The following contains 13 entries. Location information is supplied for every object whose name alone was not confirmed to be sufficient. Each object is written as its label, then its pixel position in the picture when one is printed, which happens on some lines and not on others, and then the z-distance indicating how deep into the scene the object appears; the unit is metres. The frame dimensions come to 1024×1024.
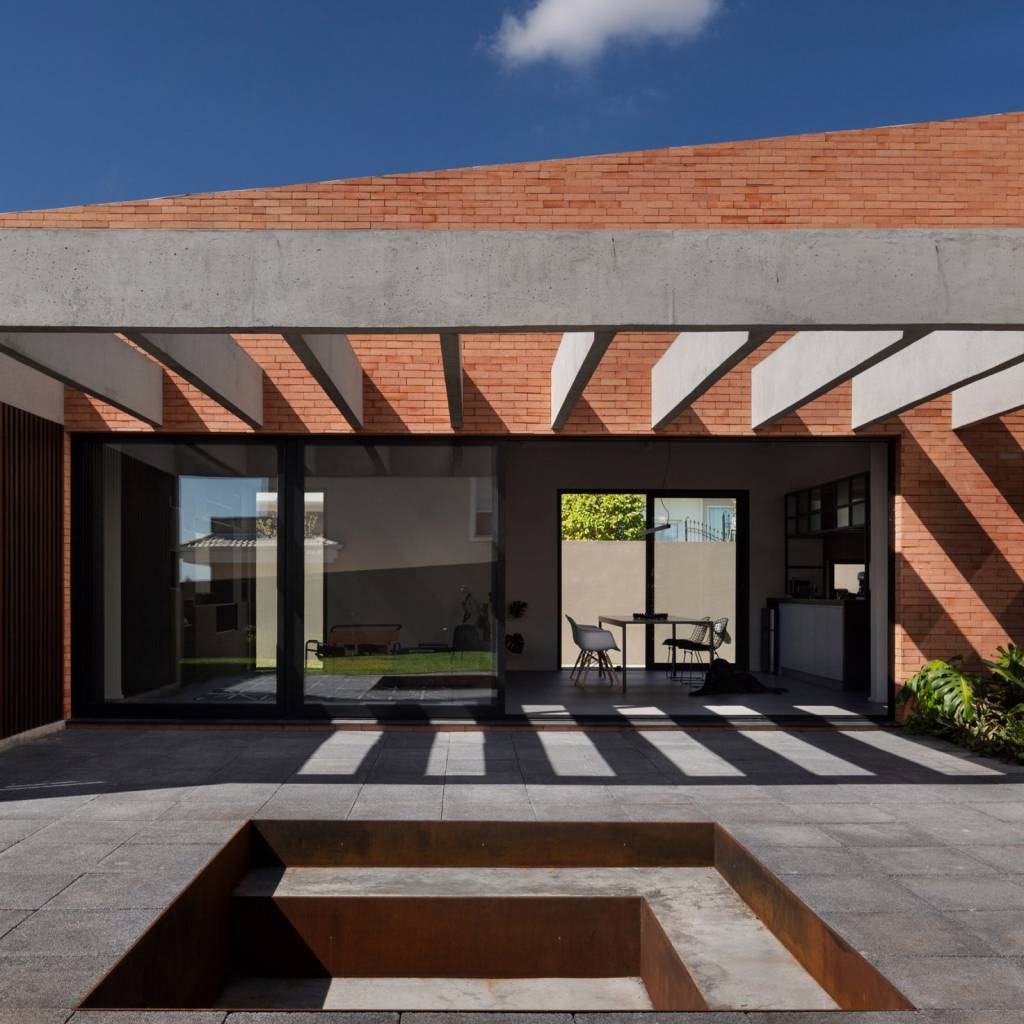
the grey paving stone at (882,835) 5.60
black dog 11.80
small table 12.40
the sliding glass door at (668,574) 14.84
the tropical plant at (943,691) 8.70
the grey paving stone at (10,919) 4.22
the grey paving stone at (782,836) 5.54
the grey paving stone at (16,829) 5.52
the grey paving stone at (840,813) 6.09
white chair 12.65
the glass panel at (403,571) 9.61
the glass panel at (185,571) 9.56
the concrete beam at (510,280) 5.21
